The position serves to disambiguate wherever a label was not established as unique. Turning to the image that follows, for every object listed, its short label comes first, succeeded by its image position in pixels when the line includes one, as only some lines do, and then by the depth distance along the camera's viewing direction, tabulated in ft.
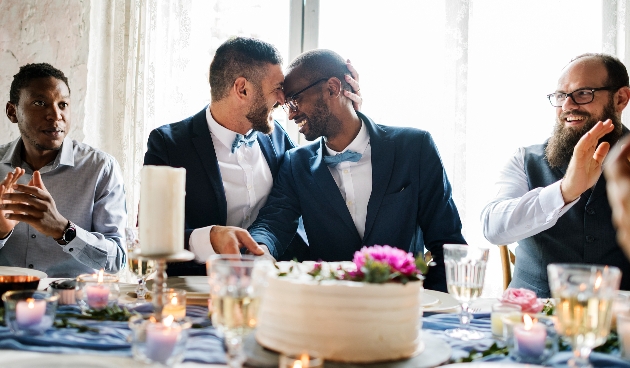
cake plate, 3.53
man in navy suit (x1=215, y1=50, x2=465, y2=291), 8.71
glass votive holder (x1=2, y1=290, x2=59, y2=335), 4.08
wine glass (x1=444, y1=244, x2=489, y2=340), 4.64
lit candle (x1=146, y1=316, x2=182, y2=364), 3.37
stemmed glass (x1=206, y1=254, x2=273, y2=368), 3.35
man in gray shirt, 9.27
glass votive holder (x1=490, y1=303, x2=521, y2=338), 4.48
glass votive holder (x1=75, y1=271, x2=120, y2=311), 4.96
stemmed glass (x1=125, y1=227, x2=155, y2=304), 5.37
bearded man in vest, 8.29
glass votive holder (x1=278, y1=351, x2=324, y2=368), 2.89
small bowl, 5.00
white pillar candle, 3.85
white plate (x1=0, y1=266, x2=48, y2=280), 6.35
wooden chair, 9.78
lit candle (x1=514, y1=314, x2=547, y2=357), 3.76
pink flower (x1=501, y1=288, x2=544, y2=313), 4.79
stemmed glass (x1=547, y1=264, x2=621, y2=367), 3.36
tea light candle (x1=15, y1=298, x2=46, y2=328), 4.07
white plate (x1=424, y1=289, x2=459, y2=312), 5.40
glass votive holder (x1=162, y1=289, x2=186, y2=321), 4.55
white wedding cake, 3.62
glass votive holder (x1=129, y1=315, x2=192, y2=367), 3.37
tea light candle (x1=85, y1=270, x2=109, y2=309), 4.95
